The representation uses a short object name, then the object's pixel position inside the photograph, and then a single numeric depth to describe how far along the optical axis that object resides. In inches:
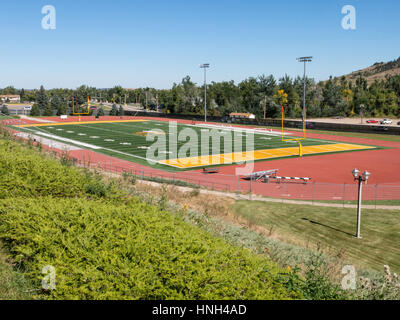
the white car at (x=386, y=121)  3626.7
